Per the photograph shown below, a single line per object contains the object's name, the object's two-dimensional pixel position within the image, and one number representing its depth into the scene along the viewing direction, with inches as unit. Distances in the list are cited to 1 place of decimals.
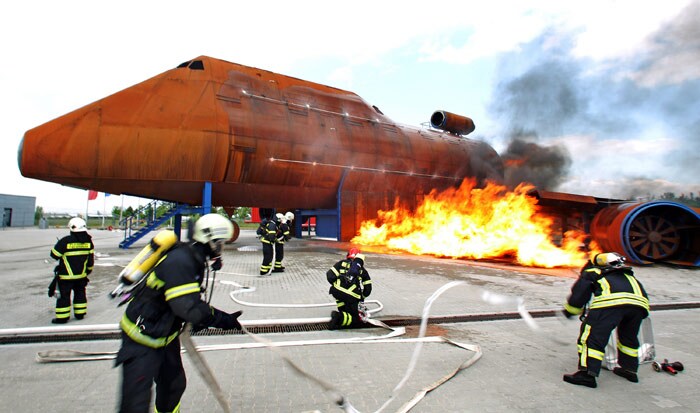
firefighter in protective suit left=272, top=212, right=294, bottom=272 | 408.8
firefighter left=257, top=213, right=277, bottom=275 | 394.9
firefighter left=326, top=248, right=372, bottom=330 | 220.5
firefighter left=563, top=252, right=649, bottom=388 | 149.5
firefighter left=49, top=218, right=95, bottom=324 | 217.5
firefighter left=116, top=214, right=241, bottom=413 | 96.5
